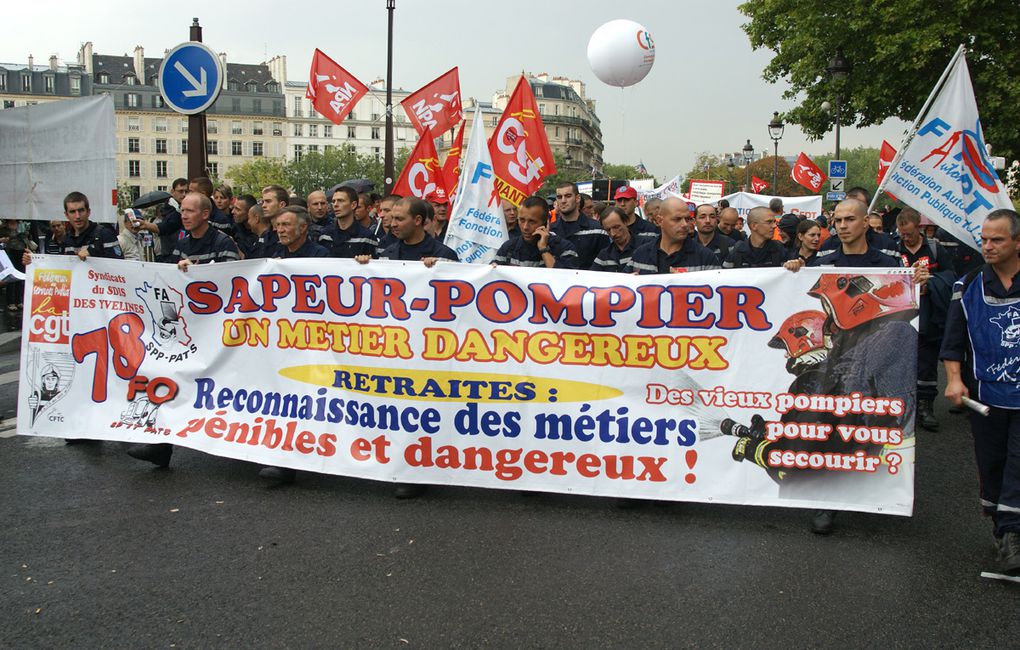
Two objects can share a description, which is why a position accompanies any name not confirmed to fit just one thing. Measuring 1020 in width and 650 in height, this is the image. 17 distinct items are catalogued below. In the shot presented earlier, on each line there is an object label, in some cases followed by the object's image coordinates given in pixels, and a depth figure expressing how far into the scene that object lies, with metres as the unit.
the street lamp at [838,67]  19.64
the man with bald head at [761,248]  8.38
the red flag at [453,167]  12.14
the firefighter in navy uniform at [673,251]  6.11
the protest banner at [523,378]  5.05
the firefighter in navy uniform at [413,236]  6.40
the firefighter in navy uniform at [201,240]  6.96
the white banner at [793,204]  19.89
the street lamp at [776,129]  30.31
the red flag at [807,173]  23.27
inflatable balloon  14.23
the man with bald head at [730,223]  10.39
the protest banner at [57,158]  8.88
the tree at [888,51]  24.12
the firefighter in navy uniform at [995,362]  4.46
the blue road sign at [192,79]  9.03
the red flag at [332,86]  15.37
